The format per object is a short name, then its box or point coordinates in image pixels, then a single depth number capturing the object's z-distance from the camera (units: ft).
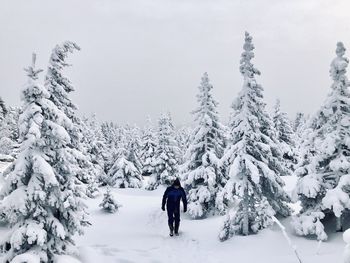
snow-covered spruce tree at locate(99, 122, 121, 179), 201.79
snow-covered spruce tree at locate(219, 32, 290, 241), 52.90
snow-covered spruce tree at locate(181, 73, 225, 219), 80.22
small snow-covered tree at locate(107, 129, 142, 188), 171.22
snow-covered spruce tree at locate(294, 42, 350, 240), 44.88
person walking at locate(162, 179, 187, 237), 55.85
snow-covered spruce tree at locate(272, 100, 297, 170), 156.71
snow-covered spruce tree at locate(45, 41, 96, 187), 48.62
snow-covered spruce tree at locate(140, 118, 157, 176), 199.20
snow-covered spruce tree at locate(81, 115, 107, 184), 163.84
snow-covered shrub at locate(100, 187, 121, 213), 94.08
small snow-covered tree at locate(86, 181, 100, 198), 129.76
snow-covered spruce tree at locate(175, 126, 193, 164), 320.78
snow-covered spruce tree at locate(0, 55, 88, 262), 35.60
